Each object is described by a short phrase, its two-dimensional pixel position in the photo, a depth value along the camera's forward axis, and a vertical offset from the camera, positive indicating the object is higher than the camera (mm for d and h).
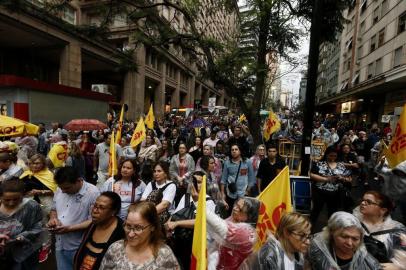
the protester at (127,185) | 3889 -962
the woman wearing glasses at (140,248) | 2123 -986
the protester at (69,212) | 3133 -1096
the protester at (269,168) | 5820 -925
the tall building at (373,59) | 20609 +5788
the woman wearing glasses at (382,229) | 2549 -992
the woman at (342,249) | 2361 -1013
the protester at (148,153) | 7523 -1001
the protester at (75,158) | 6786 -1103
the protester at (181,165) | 6023 -1039
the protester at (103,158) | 7069 -1118
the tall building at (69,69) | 14328 +3607
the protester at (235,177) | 5648 -1122
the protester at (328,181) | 5070 -962
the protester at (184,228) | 3141 -1194
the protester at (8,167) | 4261 -880
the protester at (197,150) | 7844 -898
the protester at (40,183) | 3951 -998
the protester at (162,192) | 3555 -971
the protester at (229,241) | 2518 -1026
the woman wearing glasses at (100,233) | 2492 -1048
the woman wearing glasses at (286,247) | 2201 -960
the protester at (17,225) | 2884 -1160
